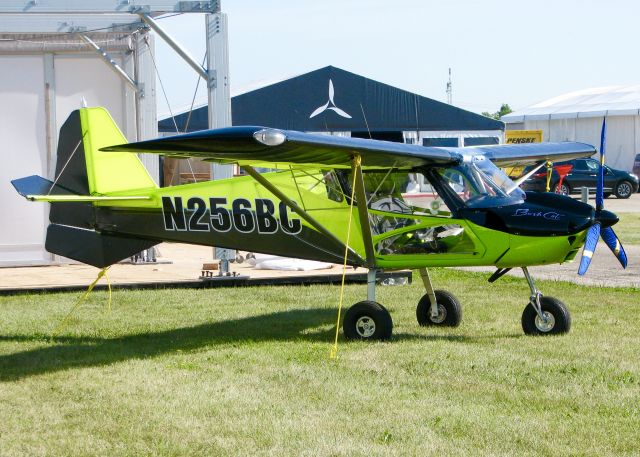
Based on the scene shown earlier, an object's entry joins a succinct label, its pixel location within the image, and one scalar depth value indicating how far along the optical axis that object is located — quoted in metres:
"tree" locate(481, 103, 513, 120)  131.48
